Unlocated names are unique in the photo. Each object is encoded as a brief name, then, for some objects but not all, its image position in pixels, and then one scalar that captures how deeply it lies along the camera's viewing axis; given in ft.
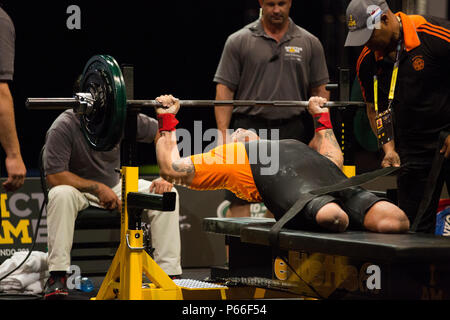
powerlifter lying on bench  19.70
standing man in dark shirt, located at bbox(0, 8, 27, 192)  19.80
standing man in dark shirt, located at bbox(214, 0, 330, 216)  29.99
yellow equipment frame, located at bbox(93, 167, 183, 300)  20.84
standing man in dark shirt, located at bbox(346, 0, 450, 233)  22.63
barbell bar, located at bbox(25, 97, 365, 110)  21.65
